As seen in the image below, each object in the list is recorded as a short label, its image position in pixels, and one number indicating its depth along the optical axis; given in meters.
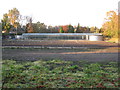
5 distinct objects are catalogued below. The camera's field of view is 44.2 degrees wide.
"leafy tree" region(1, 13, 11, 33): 37.76
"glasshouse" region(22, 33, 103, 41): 38.62
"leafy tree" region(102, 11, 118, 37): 26.03
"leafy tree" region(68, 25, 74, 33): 47.91
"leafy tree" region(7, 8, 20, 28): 41.19
